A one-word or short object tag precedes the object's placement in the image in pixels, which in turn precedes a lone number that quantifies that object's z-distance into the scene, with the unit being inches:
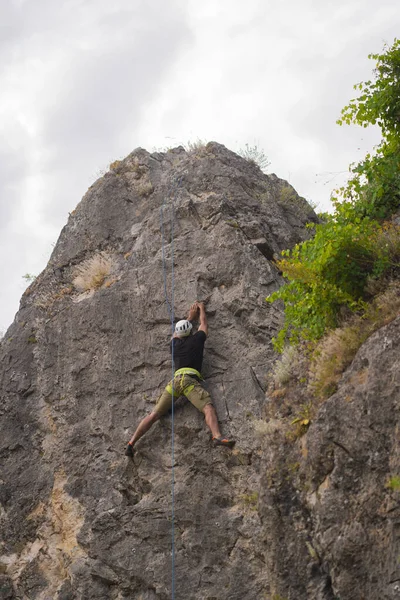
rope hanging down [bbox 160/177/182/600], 390.2
